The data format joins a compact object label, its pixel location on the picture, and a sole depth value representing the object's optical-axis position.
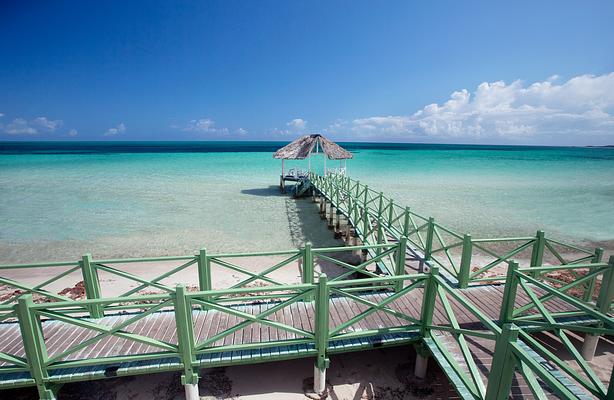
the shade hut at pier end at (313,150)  19.62
